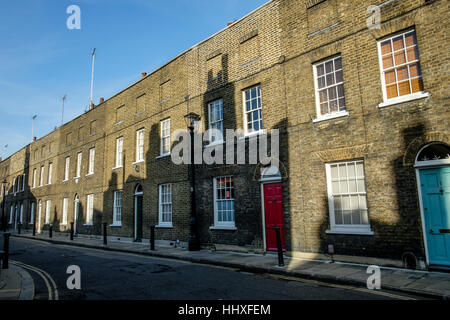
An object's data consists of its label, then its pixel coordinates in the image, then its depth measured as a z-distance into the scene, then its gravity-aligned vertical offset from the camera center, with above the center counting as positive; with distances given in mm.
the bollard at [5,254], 9961 -1313
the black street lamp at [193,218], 12742 -436
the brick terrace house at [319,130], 7809 +2316
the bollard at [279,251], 8484 -1291
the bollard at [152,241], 13597 -1431
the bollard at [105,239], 16656 -1562
